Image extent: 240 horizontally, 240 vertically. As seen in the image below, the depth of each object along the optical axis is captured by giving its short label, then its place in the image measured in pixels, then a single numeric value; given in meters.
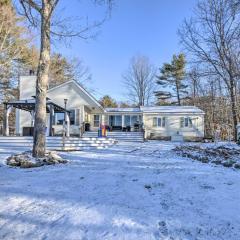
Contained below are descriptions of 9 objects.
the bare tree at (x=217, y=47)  14.04
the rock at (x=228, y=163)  5.39
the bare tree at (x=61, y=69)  23.92
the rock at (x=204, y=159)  6.00
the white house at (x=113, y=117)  16.72
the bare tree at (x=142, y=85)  29.54
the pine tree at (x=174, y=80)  28.68
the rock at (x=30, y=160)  5.31
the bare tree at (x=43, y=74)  6.18
